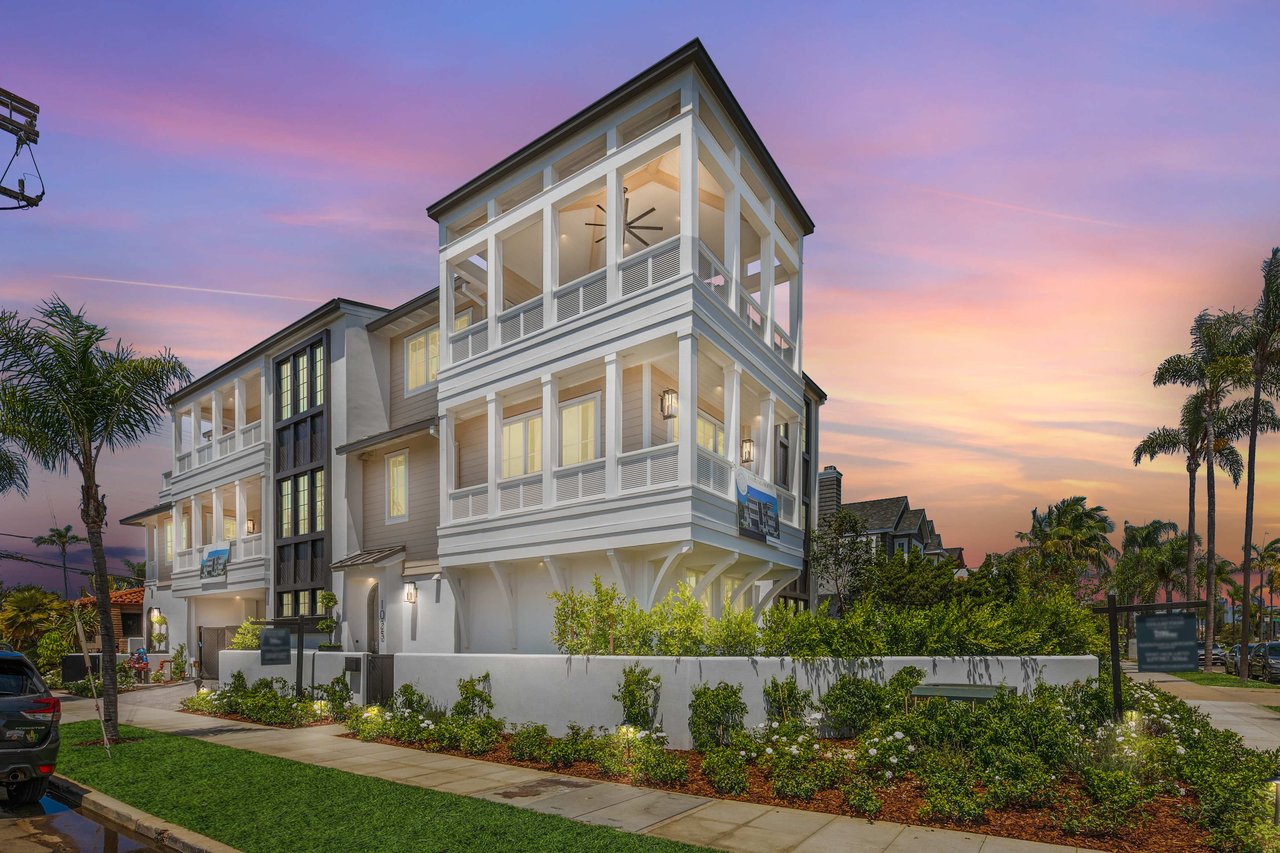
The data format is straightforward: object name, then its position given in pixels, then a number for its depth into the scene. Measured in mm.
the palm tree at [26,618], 35875
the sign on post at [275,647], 18891
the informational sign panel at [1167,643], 9594
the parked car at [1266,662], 32875
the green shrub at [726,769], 10422
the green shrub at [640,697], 12984
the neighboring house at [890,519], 40719
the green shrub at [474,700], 15352
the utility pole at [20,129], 15259
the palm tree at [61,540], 87250
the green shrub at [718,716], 12250
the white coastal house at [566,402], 16438
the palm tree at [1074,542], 58716
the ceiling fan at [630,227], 19447
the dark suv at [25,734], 10609
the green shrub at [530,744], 12883
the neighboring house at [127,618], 37562
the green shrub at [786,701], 11953
